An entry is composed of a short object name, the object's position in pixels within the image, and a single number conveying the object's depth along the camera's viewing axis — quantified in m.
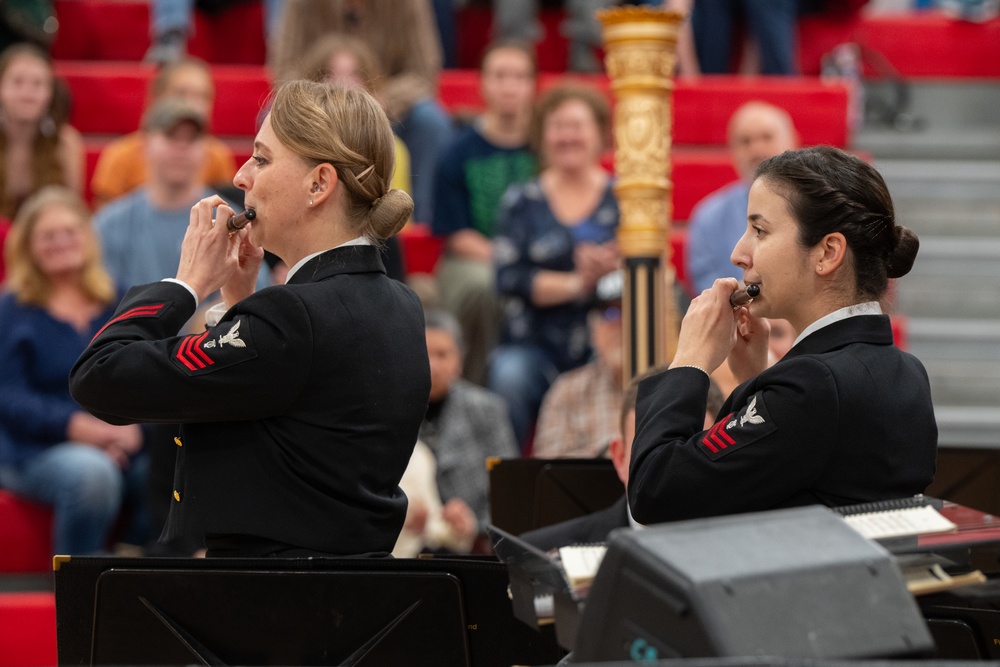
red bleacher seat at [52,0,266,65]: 15.03
